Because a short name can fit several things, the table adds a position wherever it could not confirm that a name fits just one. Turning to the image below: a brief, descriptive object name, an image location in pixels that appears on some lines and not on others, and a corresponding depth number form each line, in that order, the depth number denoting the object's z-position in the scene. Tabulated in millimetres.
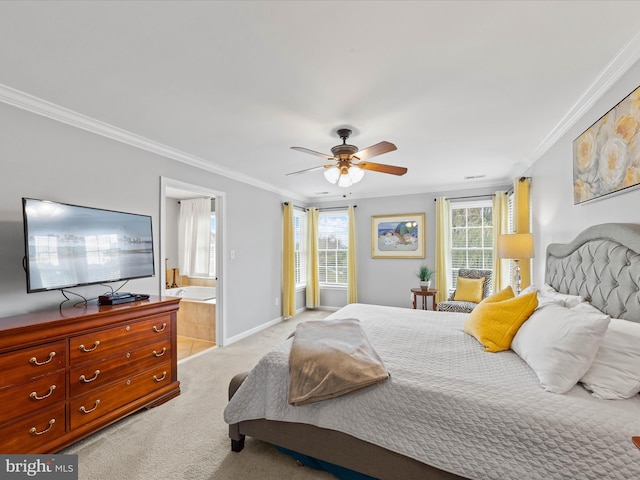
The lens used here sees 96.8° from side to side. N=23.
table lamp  3273
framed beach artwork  5324
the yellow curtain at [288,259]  5398
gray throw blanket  1574
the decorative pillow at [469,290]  4312
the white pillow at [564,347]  1408
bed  1205
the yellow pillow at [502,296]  2428
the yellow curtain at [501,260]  4492
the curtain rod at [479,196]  4750
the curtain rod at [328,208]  5886
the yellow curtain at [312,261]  6020
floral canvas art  1637
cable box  2311
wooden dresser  1671
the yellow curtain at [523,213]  3723
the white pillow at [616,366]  1322
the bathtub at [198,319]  4145
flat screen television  1965
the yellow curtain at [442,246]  4965
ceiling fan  2613
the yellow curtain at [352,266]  5703
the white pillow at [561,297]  1980
